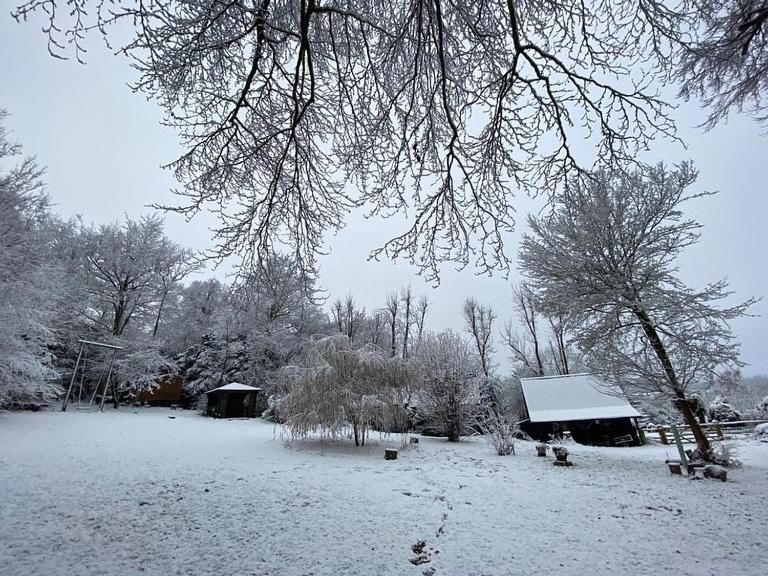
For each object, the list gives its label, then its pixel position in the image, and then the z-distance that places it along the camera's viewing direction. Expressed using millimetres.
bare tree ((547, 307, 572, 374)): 9261
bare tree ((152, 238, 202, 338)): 20312
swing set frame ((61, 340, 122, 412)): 16594
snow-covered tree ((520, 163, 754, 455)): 7801
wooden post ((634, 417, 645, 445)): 14602
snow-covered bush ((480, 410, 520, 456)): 9531
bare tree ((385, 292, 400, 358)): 29812
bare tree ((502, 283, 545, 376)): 26141
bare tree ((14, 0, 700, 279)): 3275
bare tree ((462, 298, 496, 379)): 26656
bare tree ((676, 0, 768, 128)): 3646
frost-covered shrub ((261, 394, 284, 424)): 16638
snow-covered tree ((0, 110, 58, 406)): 9922
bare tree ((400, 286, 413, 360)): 30161
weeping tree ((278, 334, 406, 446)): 9305
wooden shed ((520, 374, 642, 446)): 14713
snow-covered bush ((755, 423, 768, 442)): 12994
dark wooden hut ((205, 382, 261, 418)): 19391
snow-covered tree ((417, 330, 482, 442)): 12461
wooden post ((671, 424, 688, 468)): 7047
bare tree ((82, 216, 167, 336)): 19594
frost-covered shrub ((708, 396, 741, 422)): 17438
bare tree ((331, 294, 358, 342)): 29250
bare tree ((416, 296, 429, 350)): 30198
